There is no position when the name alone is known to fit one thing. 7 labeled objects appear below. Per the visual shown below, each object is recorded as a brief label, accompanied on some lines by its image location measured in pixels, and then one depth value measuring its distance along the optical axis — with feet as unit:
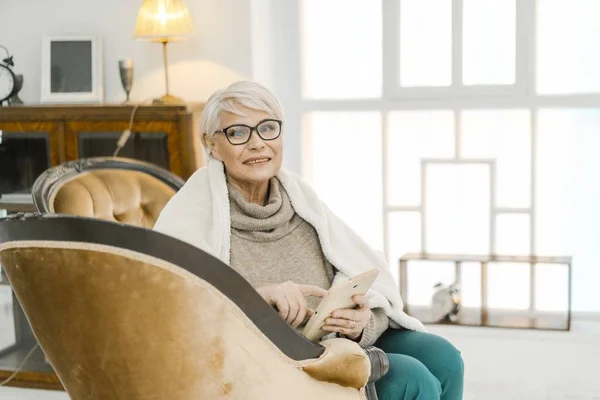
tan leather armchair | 4.74
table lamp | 10.30
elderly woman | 6.27
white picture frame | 11.19
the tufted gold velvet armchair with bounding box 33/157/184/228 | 7.89
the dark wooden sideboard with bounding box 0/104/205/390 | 10.08
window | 10.75
